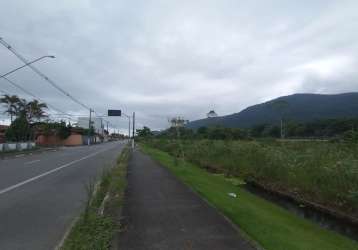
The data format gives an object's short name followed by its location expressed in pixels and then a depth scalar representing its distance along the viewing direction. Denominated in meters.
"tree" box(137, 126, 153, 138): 125.61
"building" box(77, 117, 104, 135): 139.88
